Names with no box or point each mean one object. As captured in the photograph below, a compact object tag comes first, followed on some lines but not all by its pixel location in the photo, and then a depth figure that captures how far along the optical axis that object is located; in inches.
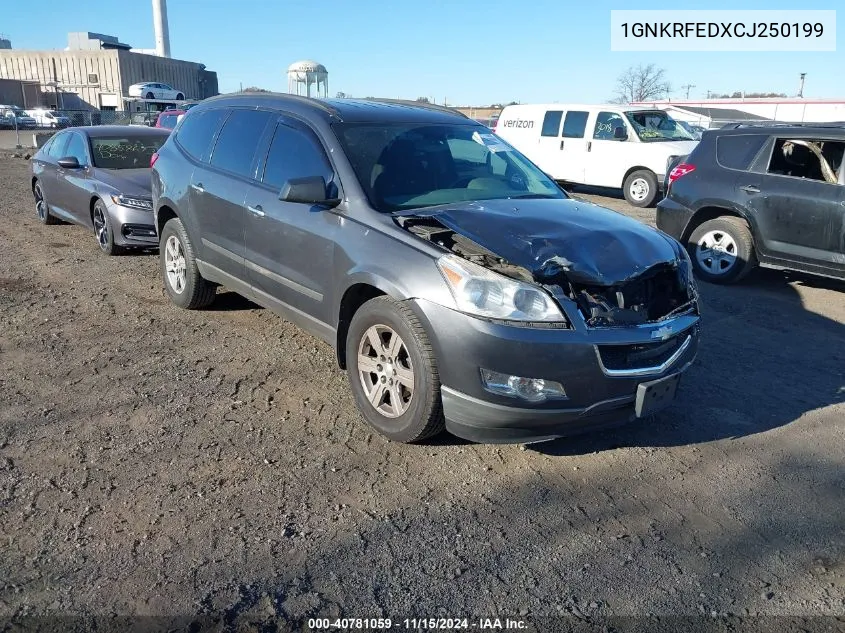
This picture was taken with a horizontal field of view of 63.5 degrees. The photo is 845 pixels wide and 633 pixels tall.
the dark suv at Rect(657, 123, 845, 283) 265.3
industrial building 2974.9
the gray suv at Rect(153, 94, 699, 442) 130.6
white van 526.9
